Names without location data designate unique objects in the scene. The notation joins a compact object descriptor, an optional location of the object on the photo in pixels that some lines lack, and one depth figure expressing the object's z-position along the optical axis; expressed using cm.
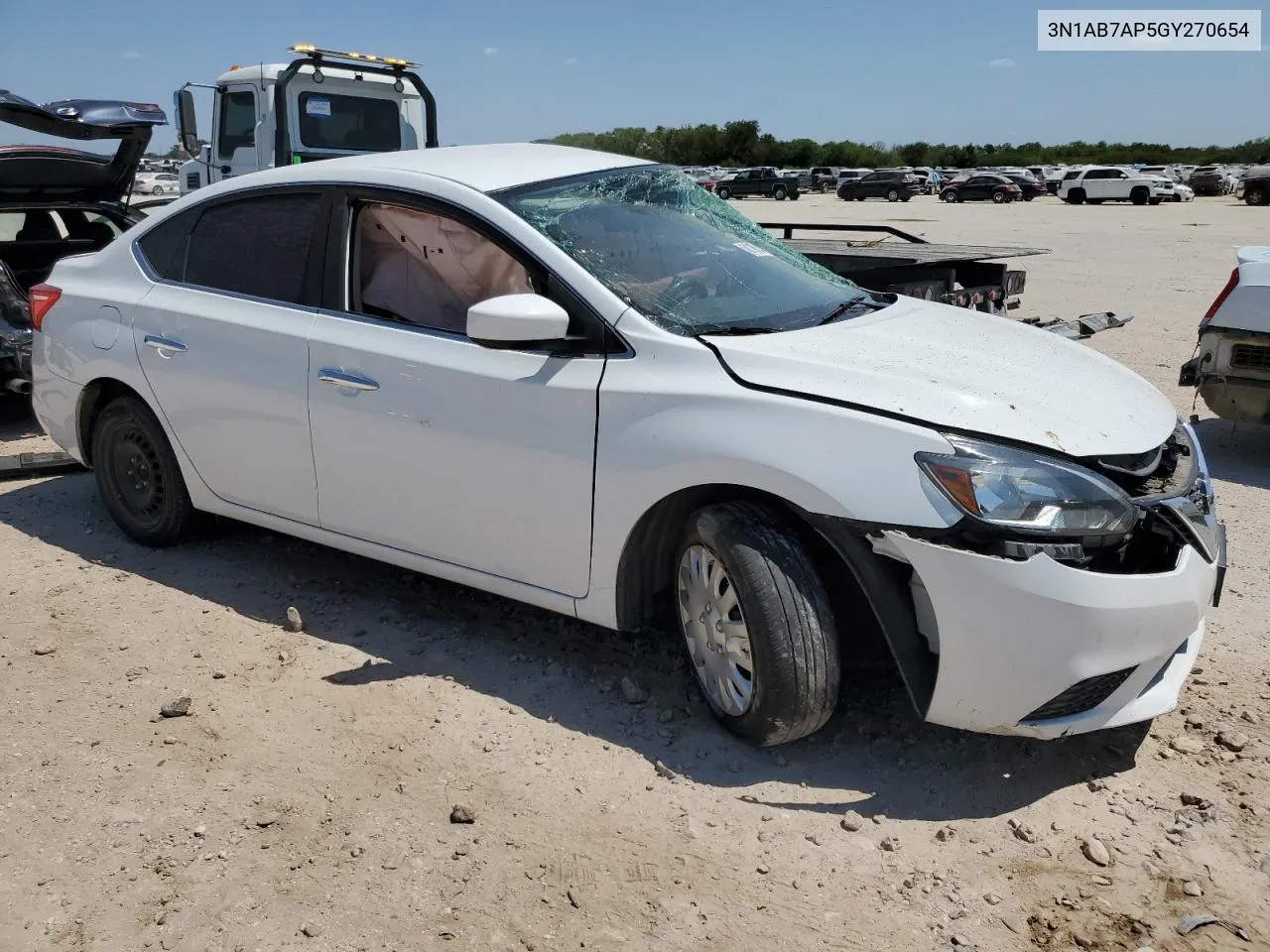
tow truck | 1113
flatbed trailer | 680
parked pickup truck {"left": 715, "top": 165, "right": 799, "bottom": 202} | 5416
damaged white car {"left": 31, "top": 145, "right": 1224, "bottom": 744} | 288
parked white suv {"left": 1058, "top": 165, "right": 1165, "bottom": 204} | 4384
